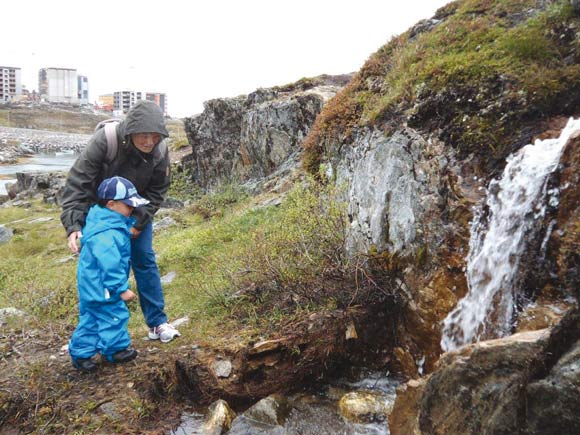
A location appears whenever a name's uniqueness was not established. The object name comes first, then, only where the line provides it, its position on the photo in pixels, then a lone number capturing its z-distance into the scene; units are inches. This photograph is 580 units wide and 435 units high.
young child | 174.6
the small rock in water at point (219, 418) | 157.1
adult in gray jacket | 185.5
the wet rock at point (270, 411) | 163.5
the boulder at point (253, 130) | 546.6
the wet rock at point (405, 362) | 183.3
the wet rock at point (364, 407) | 161.0
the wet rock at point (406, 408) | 132.6
